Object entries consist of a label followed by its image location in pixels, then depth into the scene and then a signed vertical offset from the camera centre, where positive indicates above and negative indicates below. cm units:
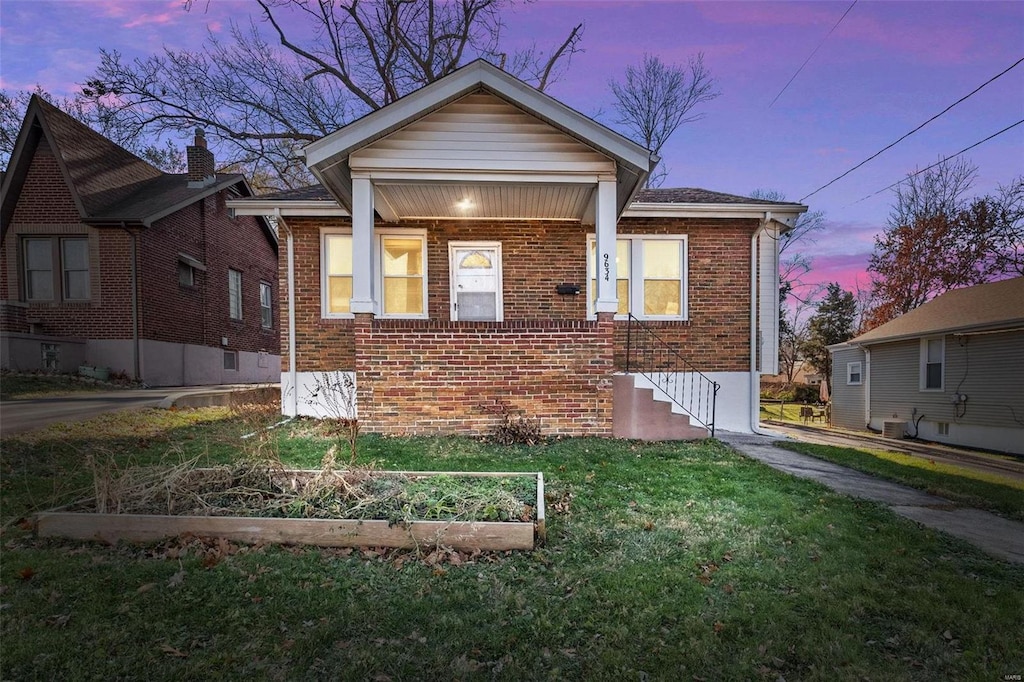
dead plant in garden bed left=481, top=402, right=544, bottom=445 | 636 -138
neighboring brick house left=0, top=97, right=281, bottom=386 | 1099 +186
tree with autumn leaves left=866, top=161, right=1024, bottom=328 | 1880 +407
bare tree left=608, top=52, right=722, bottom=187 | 2009 +1053
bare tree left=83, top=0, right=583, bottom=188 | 1510 +900
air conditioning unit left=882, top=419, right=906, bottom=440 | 1559 -337
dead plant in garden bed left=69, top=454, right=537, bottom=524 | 351 -134
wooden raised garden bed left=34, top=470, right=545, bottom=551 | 325 -141
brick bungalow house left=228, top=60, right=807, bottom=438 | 660 +108
